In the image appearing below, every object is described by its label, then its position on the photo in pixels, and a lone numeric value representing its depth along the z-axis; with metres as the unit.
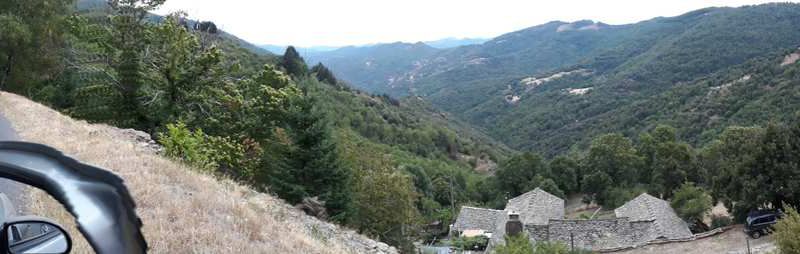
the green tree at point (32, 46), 21.41
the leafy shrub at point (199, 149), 12.08
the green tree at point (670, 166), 39.06
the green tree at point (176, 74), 19.36
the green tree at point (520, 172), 48.34
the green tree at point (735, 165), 24.50
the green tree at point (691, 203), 29.05
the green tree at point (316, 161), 18.00
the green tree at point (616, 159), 44.00
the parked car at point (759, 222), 21.67
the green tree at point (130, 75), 19.38
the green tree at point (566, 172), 47.94
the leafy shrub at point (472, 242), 27.49
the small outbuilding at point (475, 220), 32.06
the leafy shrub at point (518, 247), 16.02
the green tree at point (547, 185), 44.56
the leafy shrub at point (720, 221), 27.10
